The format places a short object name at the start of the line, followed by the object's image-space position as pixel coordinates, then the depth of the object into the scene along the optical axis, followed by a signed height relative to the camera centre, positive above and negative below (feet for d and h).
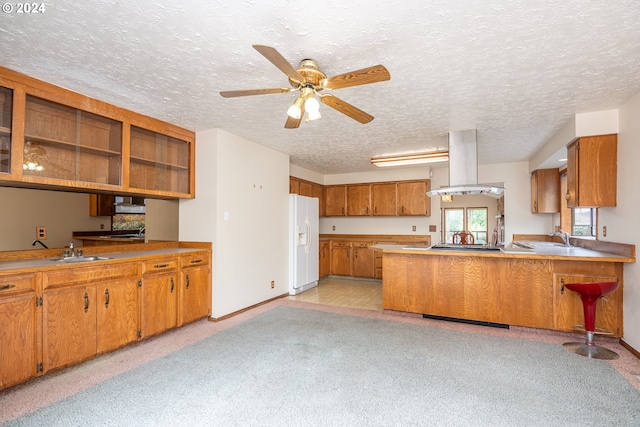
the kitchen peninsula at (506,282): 10.16 -2.52
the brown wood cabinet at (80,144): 7.83 +2.16
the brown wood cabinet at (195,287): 11.41 -2.76
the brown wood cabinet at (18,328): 7.01 -2.63
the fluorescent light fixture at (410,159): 16.11 +3.06
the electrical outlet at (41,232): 9.45 -0.53
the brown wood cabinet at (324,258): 21.48 -3.04
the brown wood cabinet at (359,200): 21.85 +1.12
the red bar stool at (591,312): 9.14 -2.96
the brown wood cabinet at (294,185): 18.71 +1.84
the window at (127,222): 11.95 -0.27
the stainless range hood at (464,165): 12.89 +2.16
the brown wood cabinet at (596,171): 10.26 +1.52
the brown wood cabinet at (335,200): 22.68 +1.15
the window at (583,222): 13.51 -0.26
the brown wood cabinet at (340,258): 21.78 -3.02
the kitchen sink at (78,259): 8.89 -1.30
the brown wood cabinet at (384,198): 21.02 +1.19
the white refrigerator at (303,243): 17.09 -1.58
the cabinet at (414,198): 20.15 +1.15
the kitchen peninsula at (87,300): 7.25 -2.45
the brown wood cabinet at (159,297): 10.06 -2.76
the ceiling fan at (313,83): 5.93 +2.74
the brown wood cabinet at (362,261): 21.00 -3.09
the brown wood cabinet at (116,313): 8.85 -2.92
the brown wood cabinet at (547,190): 16.02 +1.34
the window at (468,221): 32.81 -0.56
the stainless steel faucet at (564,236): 14.28 -0.93
